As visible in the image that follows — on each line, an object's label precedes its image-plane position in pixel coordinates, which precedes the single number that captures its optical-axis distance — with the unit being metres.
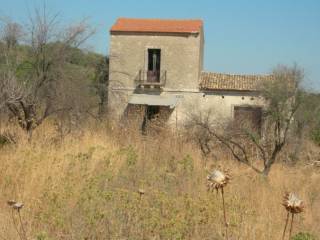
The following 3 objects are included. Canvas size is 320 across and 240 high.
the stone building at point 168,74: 27.89
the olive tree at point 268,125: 14.50
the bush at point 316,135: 21.03
